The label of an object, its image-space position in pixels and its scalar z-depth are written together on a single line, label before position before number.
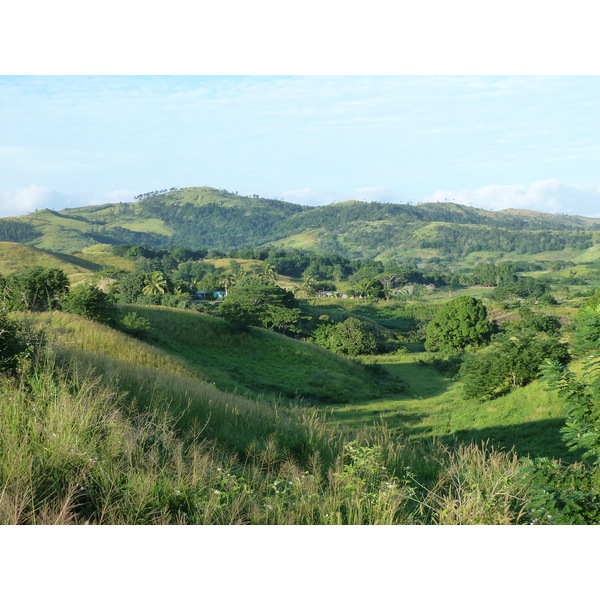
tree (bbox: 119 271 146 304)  65.95
